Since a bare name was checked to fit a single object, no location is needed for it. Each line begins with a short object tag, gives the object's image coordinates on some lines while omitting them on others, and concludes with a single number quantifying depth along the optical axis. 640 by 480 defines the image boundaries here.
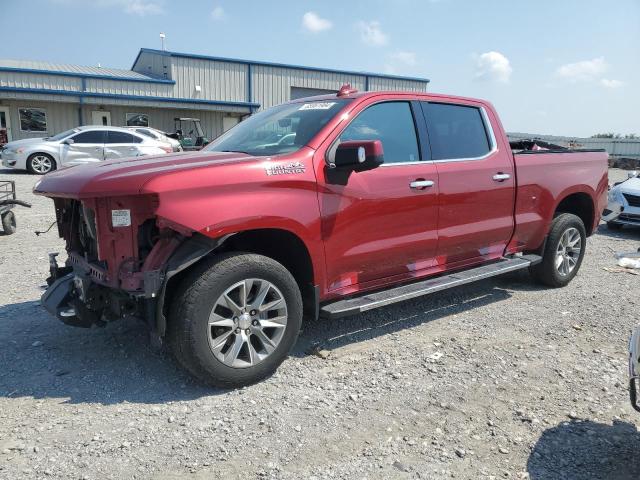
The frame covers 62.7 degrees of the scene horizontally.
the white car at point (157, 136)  18.64
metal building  26.58
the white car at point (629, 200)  9.60
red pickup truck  3.23
